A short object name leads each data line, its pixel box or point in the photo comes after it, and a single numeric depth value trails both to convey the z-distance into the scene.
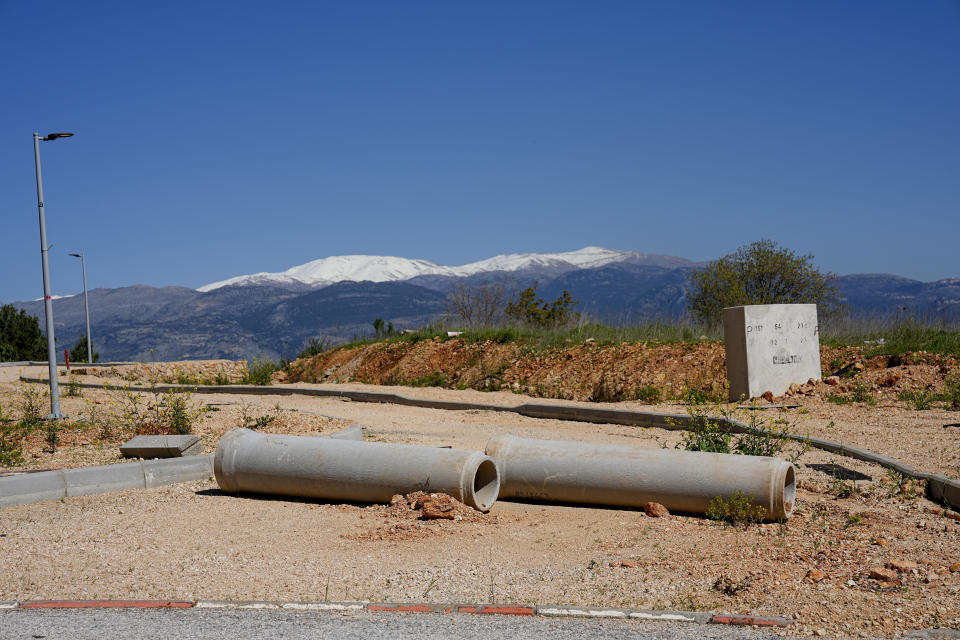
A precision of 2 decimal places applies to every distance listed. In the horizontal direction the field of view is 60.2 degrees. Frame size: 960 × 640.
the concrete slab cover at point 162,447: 9.93
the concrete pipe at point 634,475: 7.06
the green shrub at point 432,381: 23.62
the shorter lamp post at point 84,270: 45.56
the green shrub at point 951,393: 13.19
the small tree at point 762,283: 37.59
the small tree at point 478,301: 46.94
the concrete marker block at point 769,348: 15.67
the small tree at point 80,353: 53.48
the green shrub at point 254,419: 12.53
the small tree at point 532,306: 44.38
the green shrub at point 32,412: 12.72
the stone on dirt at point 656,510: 7.29
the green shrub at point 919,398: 13.47
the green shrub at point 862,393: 14.42
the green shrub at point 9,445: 10.02
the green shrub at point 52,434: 11.20
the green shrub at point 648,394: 17.55
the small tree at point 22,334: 56.72
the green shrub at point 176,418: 11.68
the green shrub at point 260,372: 26.09
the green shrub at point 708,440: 8.75
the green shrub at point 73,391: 18.58
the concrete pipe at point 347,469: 7.77
